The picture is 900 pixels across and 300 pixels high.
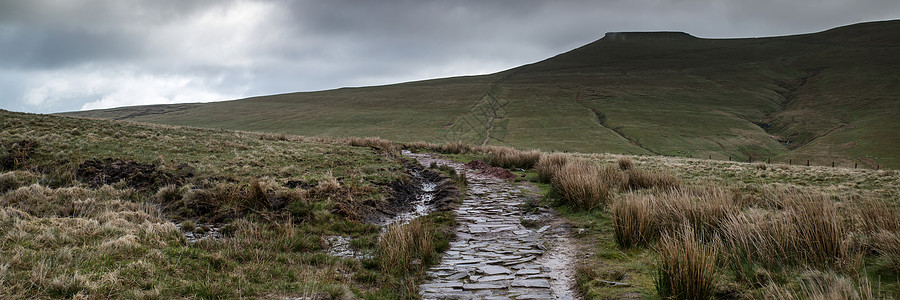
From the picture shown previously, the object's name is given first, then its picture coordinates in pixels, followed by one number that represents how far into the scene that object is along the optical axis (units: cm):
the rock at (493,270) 609
